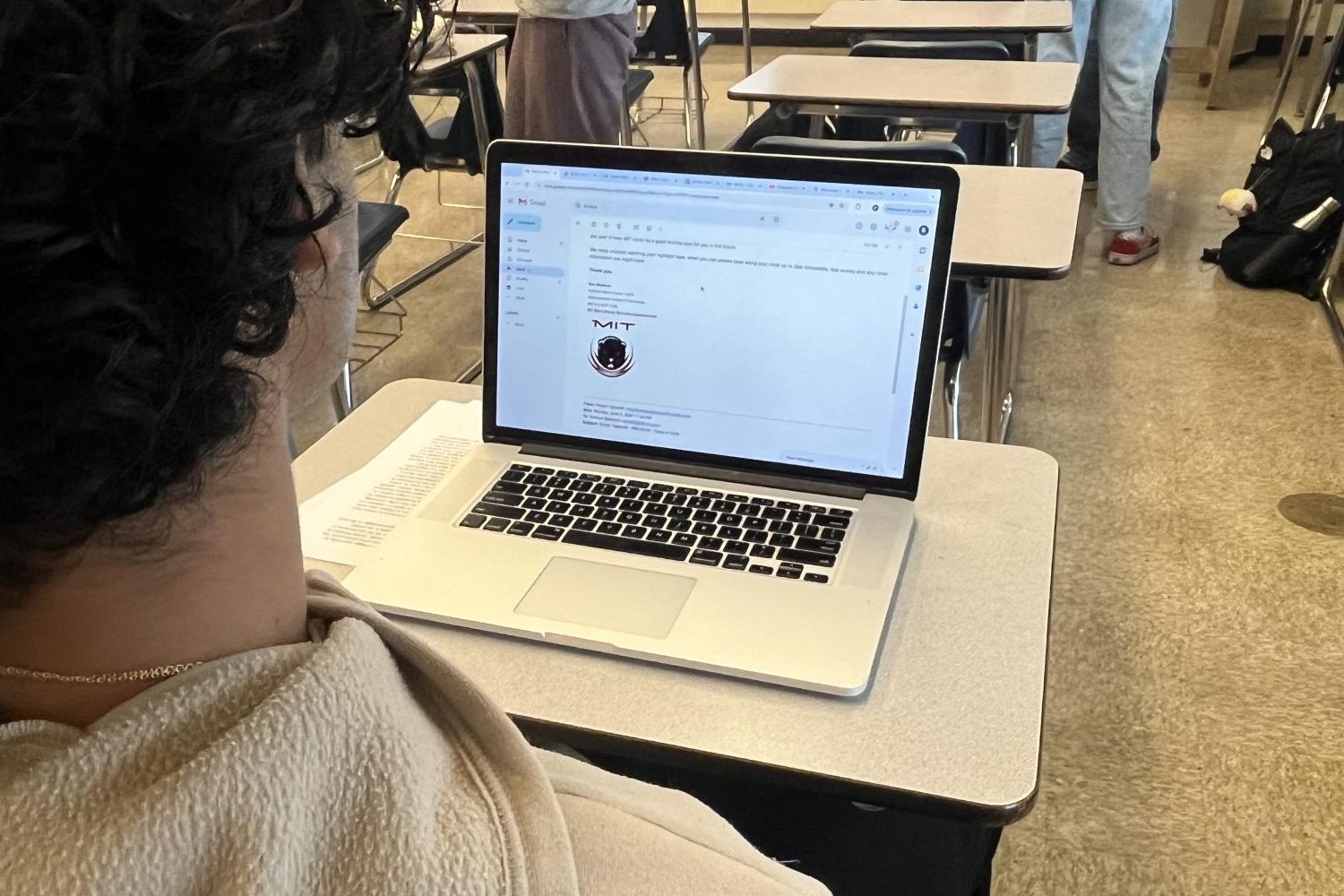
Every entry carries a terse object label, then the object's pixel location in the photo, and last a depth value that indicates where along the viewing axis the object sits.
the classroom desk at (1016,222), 1.41
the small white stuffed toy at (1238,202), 3.06
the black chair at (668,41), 3.87
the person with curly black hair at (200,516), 0.34
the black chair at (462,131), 2.88
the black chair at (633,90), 3.21
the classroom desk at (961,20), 2.85
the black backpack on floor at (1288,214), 2.97
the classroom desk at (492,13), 3.08
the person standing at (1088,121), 3.65
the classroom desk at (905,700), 0.71
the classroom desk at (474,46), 2.69
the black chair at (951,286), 1.72
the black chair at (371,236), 2.23
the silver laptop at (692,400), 0.86
